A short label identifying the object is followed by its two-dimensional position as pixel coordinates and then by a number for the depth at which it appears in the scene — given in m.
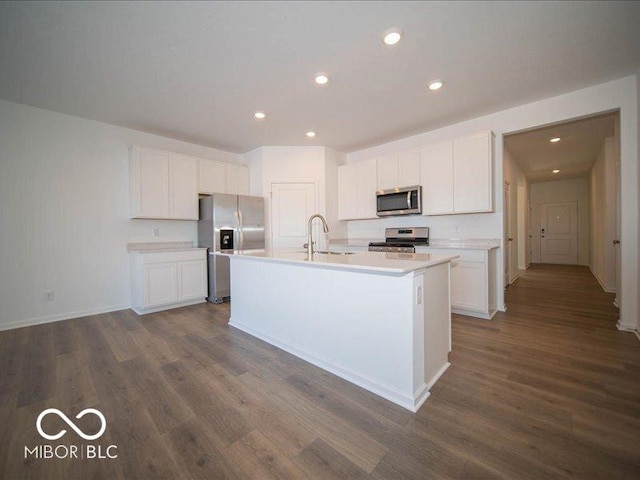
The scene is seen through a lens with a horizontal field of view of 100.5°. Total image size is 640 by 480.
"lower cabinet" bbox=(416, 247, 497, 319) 3.28
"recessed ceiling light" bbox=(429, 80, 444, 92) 2.84
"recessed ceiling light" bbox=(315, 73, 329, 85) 2.70
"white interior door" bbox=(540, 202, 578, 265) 8.16
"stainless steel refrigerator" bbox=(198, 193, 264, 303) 4.26
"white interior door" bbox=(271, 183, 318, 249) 4.93
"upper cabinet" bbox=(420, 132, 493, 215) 3.54
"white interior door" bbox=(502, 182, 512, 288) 4.98
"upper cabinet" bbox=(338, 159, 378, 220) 4.76
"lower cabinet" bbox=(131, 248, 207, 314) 3.67
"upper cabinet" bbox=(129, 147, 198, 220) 3.84
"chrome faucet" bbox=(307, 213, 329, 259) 2.47
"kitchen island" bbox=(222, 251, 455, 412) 1.67
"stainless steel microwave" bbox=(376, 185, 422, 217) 4.14
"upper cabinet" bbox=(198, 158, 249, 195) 4.52
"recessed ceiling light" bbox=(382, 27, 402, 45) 2.10
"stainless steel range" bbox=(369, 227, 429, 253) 4.19
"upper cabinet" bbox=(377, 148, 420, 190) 4.21
